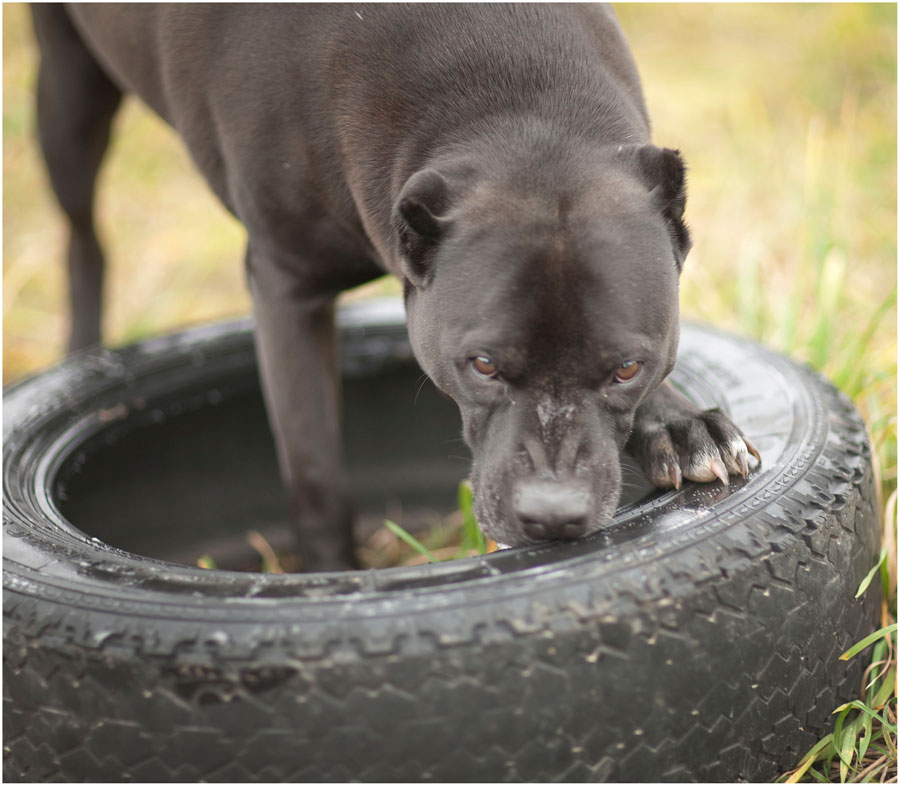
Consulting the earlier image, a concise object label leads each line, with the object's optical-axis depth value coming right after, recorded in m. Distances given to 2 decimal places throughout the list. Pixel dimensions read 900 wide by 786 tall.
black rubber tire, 1.83
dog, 2.14
